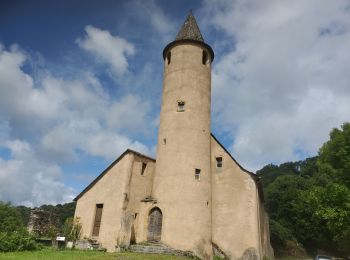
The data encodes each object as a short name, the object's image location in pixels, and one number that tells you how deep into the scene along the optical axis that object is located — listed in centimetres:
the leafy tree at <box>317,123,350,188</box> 2609
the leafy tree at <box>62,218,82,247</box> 2370
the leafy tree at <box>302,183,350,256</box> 2183
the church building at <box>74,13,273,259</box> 2178
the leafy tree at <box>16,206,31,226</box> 9753
